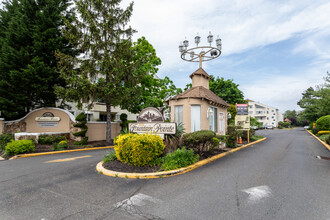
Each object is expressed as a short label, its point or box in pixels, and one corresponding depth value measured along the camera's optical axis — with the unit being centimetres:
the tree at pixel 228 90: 2697
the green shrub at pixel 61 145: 1195
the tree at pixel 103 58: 1351
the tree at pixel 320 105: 2353
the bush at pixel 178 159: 642
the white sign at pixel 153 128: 764
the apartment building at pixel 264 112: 7669
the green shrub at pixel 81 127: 1398
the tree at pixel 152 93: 1727
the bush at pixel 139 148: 640
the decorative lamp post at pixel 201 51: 1315
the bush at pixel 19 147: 1000
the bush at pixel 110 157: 758
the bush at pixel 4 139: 1115
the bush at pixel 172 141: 758
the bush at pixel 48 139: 1252
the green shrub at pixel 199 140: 758
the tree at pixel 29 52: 1341
